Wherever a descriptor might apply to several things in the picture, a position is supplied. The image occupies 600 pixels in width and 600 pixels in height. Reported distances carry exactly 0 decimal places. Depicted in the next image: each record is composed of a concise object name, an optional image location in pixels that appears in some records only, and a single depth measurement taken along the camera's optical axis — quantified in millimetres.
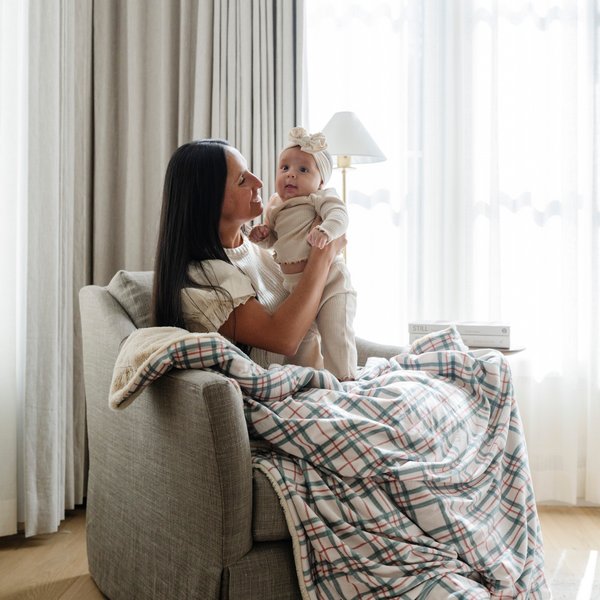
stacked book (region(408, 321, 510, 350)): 1871
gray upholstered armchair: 1040
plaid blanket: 1050
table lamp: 2045
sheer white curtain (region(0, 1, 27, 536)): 1830
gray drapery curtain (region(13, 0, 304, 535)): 2168
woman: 1344
